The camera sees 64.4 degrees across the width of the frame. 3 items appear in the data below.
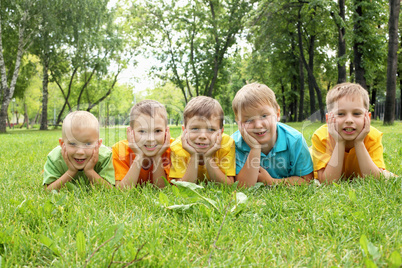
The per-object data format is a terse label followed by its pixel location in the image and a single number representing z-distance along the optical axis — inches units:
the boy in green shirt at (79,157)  124.3
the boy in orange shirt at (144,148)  131.2
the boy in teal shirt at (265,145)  128.6
